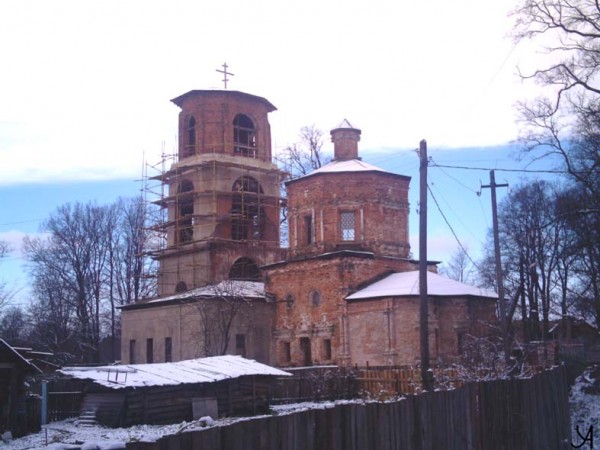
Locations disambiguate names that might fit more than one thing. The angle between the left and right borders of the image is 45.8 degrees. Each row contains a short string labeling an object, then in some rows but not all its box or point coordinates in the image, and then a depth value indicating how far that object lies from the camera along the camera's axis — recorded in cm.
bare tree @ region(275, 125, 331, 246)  4441
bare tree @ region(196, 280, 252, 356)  3503
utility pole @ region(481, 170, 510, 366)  2230
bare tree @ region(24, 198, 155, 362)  4900
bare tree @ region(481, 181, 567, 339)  3962
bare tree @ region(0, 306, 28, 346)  5406
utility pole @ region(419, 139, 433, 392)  1725
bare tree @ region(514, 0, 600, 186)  1945
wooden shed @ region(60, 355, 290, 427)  2133
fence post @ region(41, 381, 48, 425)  2450
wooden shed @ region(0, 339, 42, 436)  1950
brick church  3048
